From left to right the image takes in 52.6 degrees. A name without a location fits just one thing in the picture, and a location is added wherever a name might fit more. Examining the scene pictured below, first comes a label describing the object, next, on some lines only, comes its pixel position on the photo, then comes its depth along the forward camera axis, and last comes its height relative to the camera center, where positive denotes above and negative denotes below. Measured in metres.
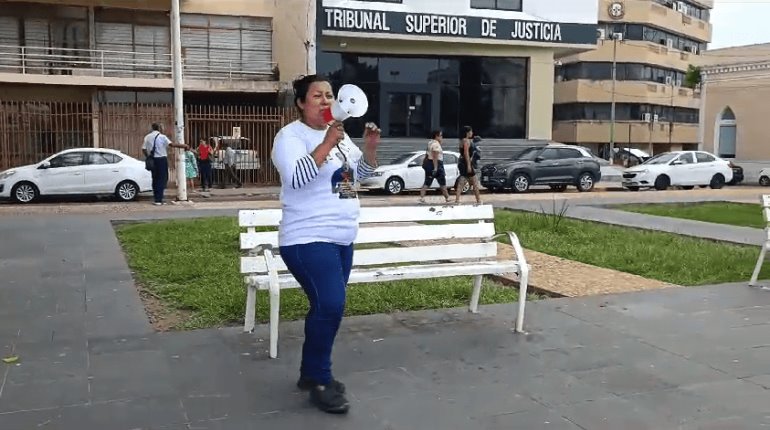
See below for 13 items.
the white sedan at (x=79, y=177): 18.25 -0.89
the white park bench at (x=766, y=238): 7.36 -0.85
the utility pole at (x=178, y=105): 17.38 +0.80
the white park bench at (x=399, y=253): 5.28 -0.82
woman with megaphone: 4.02 -0.42
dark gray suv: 23.70 -0.76
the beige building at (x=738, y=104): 35.84 +2.09
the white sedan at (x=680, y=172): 25.72 -0.83
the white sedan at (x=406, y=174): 22.28 -0.87
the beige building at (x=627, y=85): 56.44 +4.54
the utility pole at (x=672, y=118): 60.53 +2.28
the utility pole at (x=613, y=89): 53.53 +4.07
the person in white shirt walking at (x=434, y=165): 18.27 -0.49
